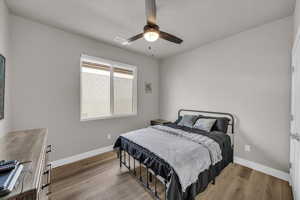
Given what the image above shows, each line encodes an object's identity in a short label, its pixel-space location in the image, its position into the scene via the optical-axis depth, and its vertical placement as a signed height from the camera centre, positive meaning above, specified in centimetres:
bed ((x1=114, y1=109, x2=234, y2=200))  152 -82
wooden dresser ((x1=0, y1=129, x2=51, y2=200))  66 -47
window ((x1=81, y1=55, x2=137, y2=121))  305 +26
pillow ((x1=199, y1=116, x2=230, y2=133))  269 -57
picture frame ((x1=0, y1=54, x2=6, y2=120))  165 +20
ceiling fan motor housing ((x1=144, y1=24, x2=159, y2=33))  171 +97
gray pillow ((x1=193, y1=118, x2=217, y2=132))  270 -56
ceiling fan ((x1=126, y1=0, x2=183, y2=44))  158 +97
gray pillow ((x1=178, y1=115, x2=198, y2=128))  302 -55
